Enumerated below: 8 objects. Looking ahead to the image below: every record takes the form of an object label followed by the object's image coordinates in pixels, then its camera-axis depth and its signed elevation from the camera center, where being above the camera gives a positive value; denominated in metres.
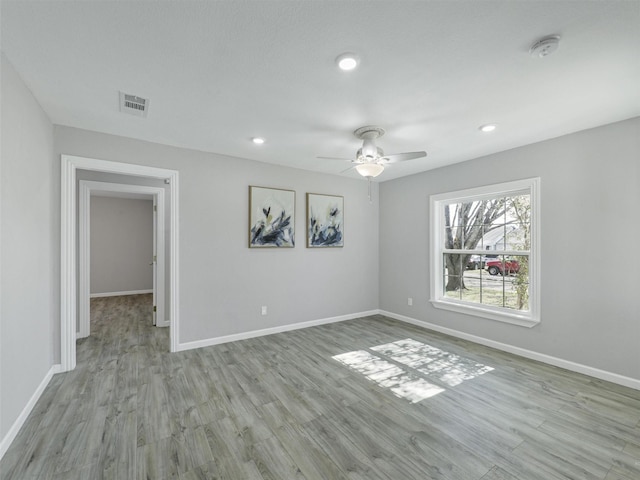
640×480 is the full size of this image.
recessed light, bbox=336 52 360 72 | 1.81 +1.16
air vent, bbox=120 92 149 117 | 2.35 +1.16
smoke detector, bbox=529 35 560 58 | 1.65 +1.14
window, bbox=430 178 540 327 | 3.40 -0.16
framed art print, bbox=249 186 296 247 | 4.01 +0.33
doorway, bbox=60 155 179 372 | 2.93 -0.12
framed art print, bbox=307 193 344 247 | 4.54 +0.31
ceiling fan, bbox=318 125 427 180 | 2.82 +0.82
